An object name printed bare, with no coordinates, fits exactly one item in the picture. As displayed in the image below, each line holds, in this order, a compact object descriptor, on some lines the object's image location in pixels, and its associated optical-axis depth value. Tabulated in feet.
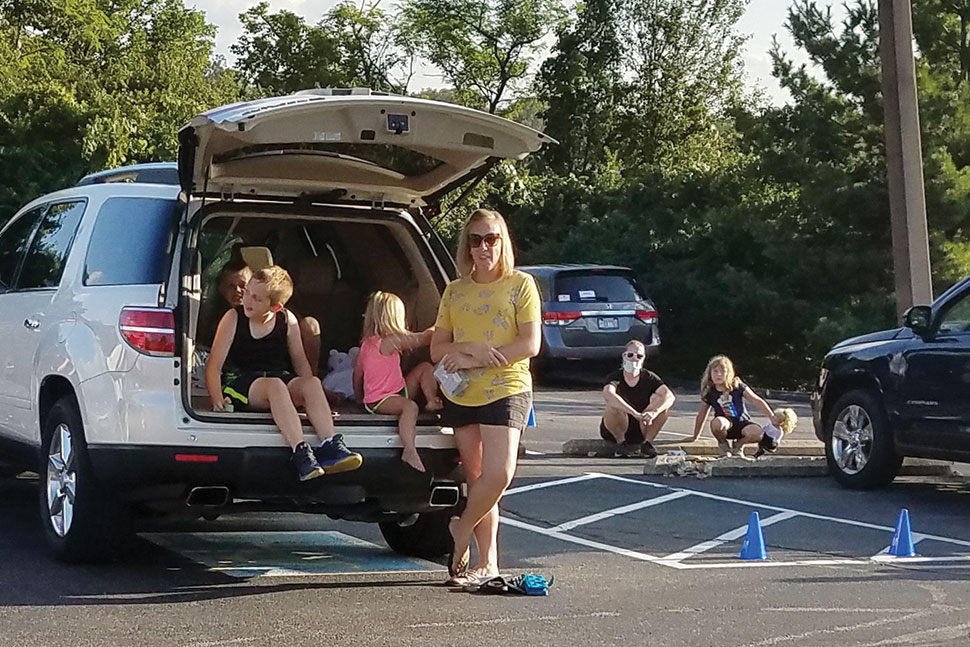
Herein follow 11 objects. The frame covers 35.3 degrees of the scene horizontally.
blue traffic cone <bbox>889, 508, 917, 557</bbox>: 27.35
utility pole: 43.39
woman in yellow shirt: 22.52
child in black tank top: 22.65
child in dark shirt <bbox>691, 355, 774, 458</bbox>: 41.39
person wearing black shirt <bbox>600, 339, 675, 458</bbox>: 41.60
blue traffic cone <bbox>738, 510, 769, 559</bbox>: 26.66
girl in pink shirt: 23.93
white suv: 22.25
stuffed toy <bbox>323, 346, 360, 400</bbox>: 25.25
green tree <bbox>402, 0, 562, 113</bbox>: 145.48
